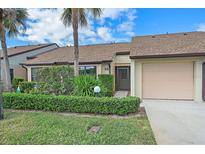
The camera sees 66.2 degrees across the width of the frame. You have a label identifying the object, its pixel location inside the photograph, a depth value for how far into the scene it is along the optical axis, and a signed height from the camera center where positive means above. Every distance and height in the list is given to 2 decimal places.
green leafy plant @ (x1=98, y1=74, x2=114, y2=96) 12.31 -0.55
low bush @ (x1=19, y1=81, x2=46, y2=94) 7.99 -0.75
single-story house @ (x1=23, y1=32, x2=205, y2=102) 9.24 +0.33
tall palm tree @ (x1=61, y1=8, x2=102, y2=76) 8.83 +3.40
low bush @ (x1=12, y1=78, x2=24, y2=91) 15.24 -0.72
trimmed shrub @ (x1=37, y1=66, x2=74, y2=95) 8.03 -0.30
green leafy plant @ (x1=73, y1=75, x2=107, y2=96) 7.39 -0.57
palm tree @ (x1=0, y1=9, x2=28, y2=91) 10.57 +3.60
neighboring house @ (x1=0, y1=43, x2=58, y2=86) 17.36 +1.97
